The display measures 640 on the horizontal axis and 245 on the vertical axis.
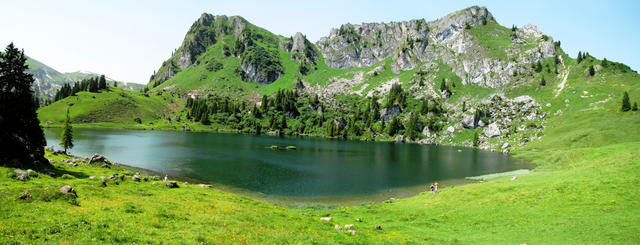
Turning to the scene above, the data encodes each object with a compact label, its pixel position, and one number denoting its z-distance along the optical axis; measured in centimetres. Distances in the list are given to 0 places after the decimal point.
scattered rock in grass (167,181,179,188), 3922
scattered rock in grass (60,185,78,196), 2198
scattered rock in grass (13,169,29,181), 2999
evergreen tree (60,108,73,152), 7641
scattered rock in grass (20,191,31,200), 1930
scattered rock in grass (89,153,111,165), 5484
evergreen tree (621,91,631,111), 13262
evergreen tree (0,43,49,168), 3681
